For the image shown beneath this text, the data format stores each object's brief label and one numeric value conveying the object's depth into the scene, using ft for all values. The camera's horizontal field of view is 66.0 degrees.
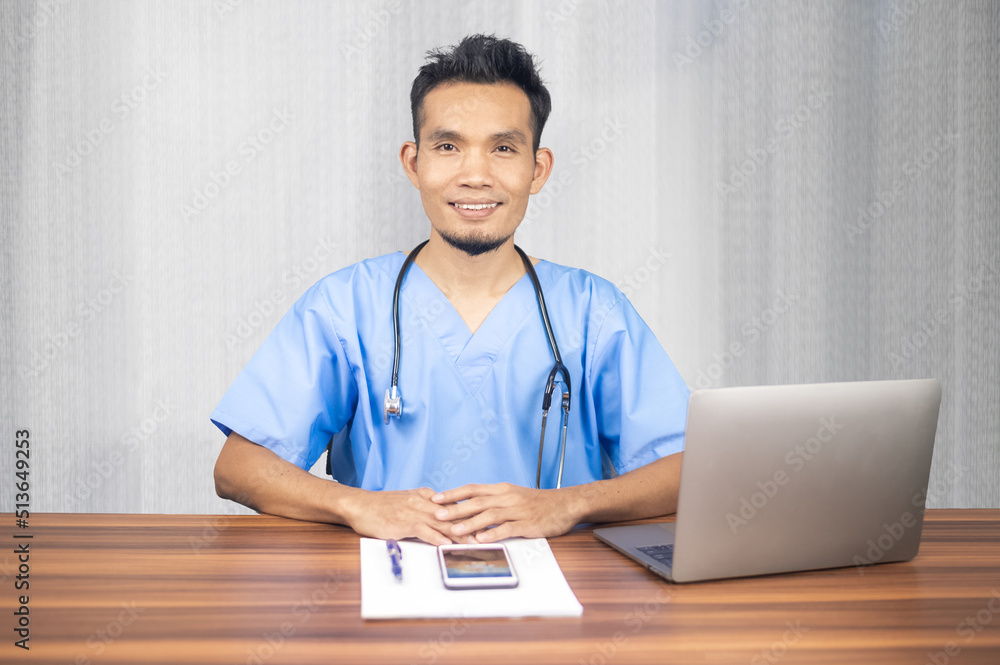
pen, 3.05
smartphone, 2.93
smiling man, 4.76
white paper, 2.75
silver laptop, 2.92
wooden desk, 2.49
